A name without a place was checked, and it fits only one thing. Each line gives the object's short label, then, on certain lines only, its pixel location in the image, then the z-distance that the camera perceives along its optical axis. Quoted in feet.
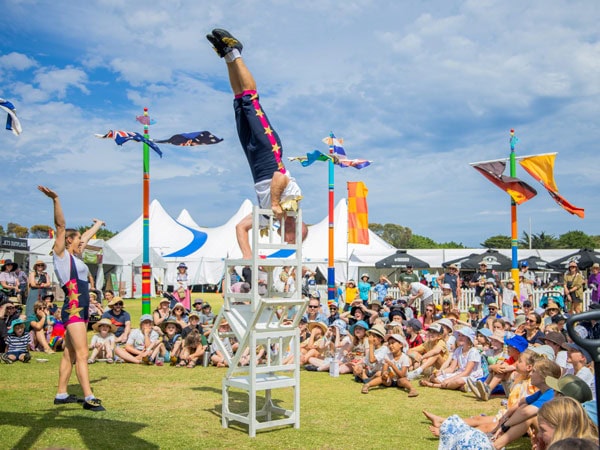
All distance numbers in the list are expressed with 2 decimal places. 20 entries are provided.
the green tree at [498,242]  234.99
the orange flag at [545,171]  48.65
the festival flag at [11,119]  22.50
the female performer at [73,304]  19.49
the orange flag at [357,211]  61.57
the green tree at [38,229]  205.32
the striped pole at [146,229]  42.14
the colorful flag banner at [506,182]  48.19
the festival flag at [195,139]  35.27
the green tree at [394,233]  287.07
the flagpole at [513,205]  49.34
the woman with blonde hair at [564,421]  9.78
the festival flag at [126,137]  40.96
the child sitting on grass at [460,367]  25.88
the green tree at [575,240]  199.62
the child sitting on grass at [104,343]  33.73
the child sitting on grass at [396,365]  25.66
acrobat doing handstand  17.24
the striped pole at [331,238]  49.96
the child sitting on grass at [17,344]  32.53
